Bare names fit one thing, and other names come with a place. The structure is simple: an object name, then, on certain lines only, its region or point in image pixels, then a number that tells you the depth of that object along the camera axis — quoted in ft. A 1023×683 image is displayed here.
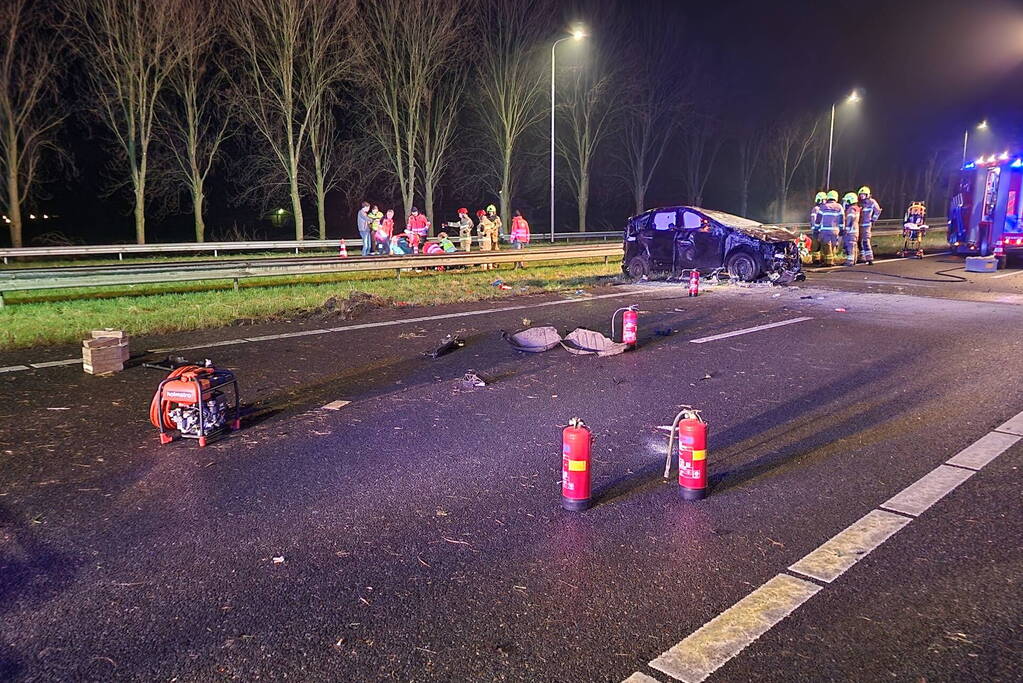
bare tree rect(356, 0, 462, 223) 109.50
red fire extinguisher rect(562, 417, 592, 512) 13.84
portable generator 18.03
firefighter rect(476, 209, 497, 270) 78.38
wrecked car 52.06
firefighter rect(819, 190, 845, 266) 63.82
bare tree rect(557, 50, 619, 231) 138.21
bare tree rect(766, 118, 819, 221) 202.18
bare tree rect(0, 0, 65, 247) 90.07
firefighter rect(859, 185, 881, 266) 66.95
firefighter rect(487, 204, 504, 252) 79.25
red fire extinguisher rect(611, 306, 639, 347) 30.07
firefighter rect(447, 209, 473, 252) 79.74
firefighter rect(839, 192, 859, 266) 65.67
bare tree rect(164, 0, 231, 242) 98.32
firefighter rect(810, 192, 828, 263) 63.62
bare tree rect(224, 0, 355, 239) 101.04
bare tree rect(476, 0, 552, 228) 122.01
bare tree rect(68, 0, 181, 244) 94.53
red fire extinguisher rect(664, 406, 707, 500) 14.35
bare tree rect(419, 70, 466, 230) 123.03
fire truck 63.00
